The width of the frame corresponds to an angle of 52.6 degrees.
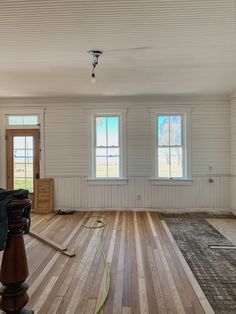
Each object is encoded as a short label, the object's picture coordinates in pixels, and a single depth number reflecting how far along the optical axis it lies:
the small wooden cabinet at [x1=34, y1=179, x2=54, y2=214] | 6.19
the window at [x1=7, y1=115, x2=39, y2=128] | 6.32
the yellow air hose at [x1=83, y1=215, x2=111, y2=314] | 2.36
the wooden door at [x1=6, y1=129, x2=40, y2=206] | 6.30
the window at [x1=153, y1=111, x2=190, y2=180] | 6.29
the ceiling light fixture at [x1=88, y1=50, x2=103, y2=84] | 3.32
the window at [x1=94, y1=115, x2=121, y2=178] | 6.36
